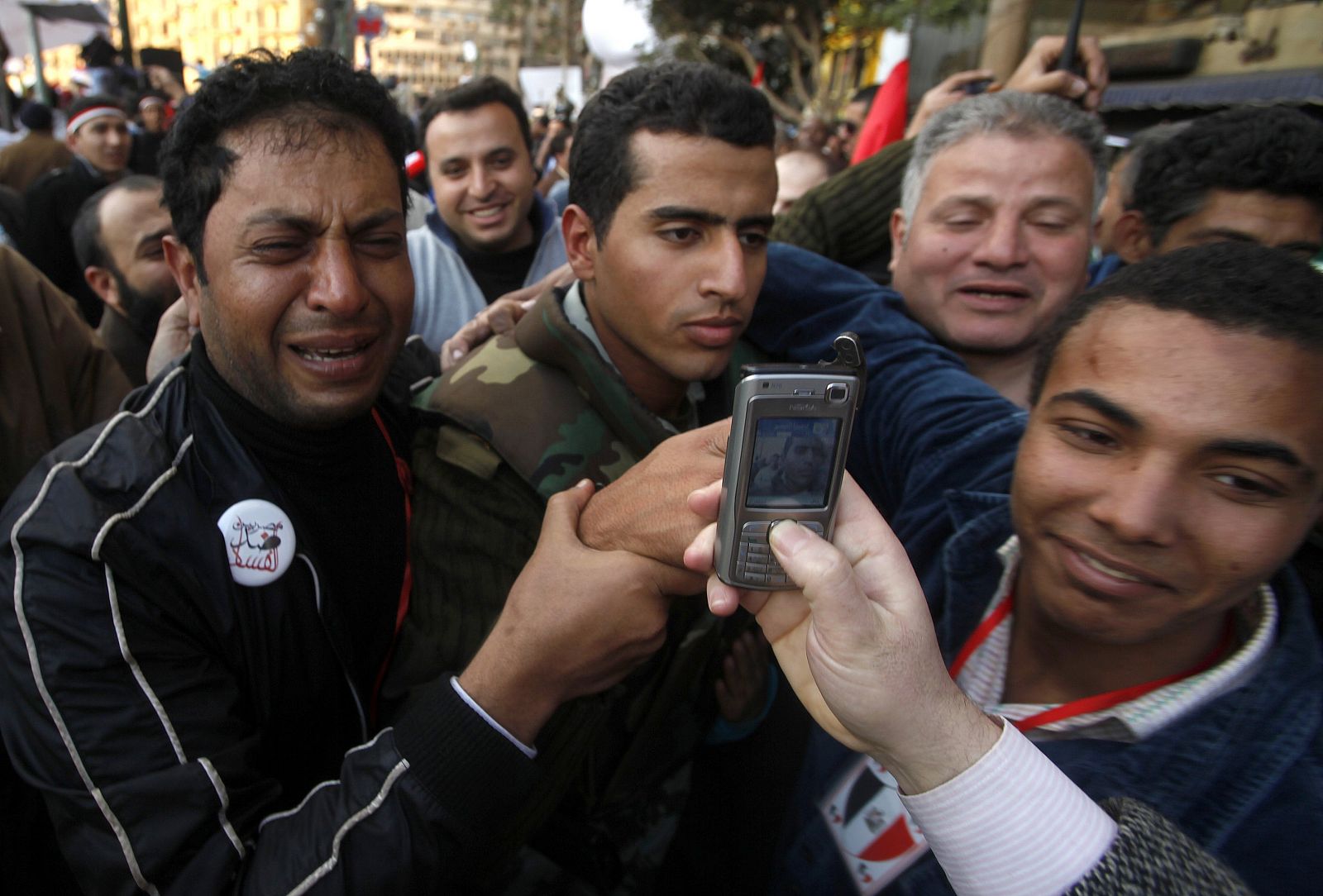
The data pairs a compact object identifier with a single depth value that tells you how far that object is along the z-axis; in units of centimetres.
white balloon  927
